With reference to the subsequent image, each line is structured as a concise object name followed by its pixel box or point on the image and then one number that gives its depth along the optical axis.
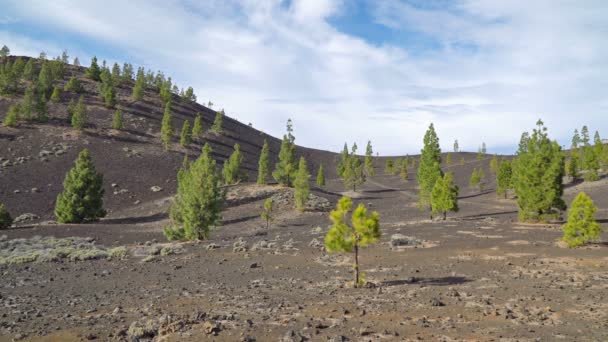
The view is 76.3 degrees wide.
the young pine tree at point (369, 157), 136.07
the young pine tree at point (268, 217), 51.65
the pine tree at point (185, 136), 107.50
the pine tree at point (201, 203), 37.78
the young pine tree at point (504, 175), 78.88
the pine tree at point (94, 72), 145.12
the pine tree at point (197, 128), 115.81
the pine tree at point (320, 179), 98.88
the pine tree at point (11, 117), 90.56
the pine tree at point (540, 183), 42.28
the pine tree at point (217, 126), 135.75
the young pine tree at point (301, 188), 63.56
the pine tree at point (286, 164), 77.06
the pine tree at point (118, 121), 104.12
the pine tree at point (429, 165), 56.78
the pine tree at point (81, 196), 53.38
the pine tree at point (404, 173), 136.75
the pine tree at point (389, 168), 163.30
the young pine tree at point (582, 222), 27.01
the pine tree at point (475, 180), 103.69
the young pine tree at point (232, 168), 84.62
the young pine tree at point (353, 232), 19.83
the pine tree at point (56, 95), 110.19
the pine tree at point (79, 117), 95.44
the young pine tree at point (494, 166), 141.80
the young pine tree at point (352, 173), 107.14
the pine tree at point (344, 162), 131.25
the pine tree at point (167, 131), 102.06
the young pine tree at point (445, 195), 49.66
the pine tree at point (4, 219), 46.62
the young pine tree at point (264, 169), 78.88
